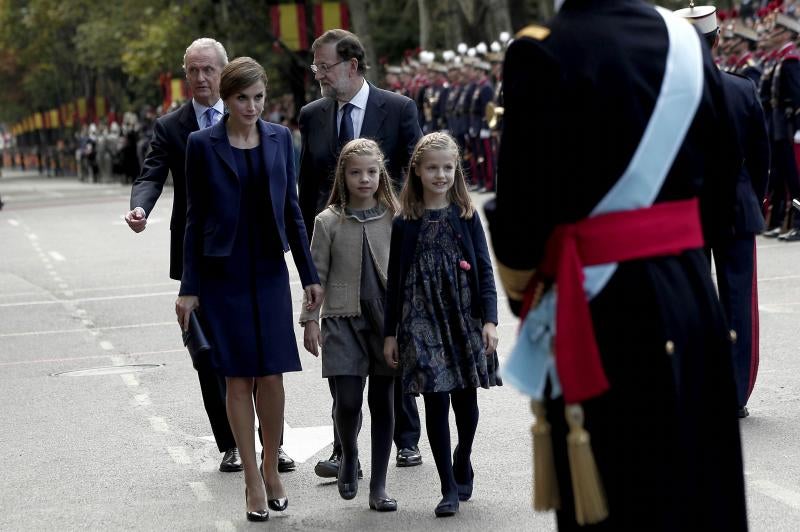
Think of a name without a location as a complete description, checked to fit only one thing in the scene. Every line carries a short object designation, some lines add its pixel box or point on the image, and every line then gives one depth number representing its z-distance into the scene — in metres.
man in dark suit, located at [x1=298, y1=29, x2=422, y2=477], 15.87
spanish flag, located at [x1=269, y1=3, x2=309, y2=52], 88.87
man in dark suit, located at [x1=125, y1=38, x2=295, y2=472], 15.97
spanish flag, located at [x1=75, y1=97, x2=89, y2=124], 160.00
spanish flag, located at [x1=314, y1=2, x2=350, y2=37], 87.06
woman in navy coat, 13.92
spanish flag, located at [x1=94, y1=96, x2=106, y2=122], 153.25
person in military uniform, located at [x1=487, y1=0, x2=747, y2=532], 8.44
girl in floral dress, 13.80
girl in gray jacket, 14.37
